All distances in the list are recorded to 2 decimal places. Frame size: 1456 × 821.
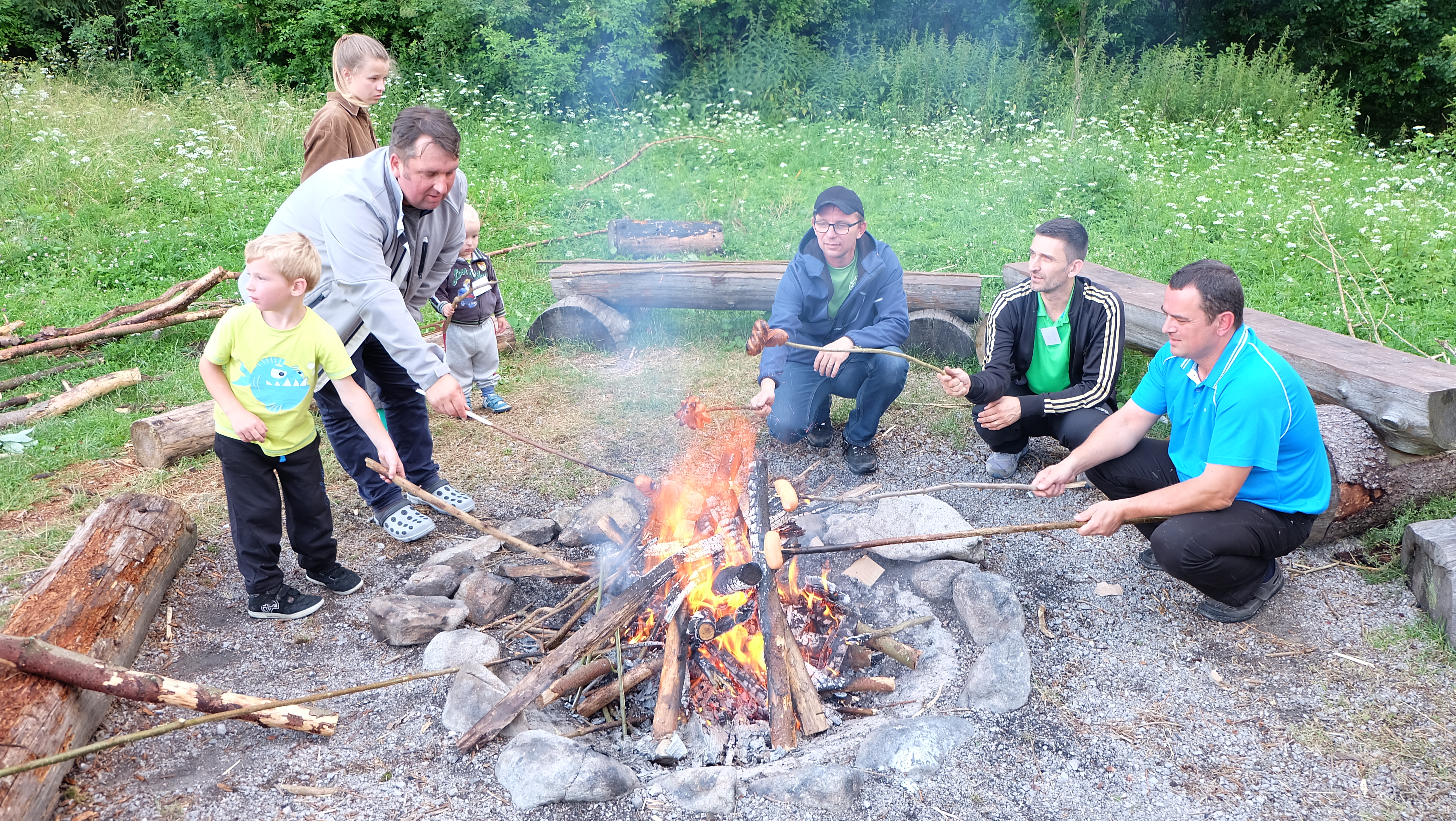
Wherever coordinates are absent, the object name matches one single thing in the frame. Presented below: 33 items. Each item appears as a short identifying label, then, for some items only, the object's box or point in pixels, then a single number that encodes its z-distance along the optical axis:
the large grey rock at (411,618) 3.50
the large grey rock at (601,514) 4.24
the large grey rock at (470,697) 3.03
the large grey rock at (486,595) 3.68
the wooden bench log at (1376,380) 4.02
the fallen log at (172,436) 4.99
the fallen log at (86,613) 2.62
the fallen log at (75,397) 5.47
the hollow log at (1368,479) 4.09
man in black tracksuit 4.44
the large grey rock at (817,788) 2.70
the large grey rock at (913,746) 2.83
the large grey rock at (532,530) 4.16
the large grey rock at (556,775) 2.70
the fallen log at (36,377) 5.87
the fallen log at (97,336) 6.12
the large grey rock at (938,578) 3.76
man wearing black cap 4.93
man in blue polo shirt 3.28
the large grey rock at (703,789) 2.69
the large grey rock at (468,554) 4.00
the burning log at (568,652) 2.94
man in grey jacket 3.58
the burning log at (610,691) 3.22
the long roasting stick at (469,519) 3.60
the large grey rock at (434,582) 3.81
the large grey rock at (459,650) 3.35
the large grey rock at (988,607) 3.44
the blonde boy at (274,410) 3.33
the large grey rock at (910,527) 3.90
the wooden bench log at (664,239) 7.98
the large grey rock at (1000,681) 3.14
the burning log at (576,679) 3.11
